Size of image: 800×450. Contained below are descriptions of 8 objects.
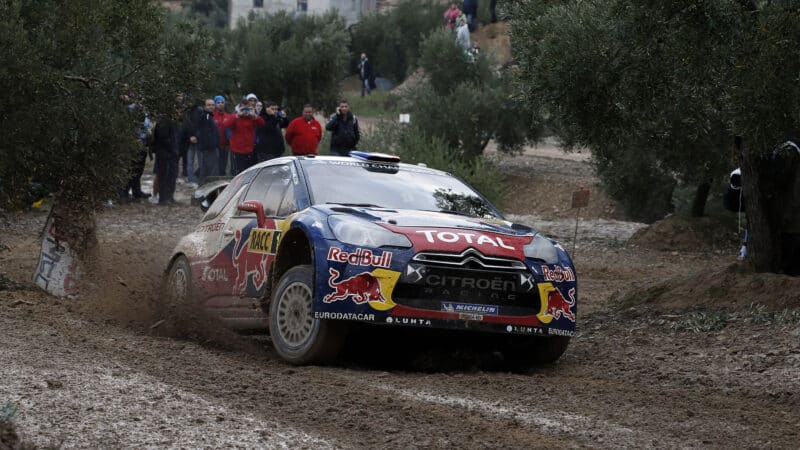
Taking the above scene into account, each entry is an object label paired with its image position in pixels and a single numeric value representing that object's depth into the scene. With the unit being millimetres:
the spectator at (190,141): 25969
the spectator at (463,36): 37625
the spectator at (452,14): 45816
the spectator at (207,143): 25844
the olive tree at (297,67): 37500
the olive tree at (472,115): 34219
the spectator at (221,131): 25864
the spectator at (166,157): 24453
